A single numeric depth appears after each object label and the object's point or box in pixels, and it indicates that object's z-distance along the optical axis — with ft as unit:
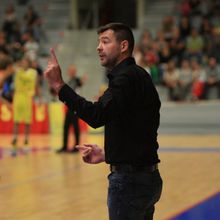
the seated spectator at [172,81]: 70.28
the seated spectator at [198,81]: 69.41
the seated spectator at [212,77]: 70.28
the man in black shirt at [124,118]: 14.12
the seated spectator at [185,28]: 78.07
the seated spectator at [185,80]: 70.28
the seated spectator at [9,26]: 85.25
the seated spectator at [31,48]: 79.77
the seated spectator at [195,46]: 74.55
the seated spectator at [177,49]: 75.41
